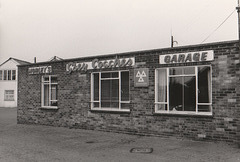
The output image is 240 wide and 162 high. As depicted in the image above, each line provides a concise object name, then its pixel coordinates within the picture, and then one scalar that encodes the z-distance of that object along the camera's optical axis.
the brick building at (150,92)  8.93
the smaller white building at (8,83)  36.37
